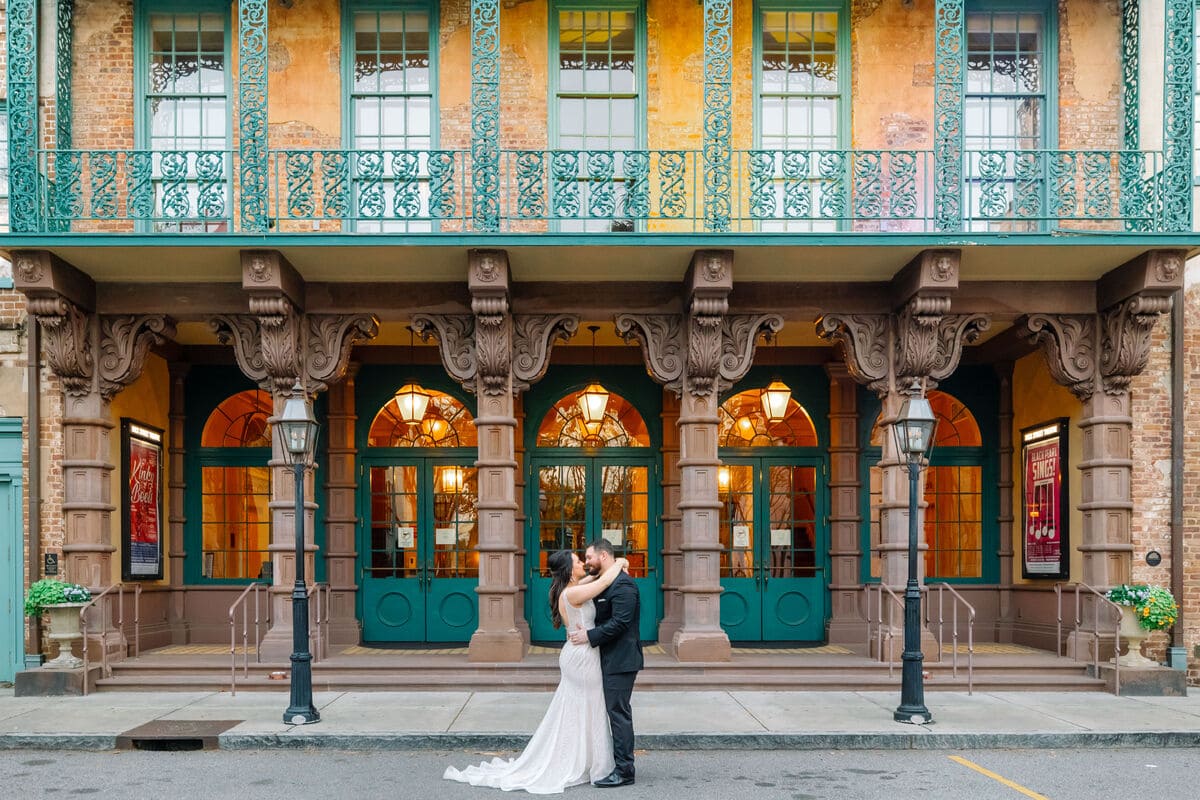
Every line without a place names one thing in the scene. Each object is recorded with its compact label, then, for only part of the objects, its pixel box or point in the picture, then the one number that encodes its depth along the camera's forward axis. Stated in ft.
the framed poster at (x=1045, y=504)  47.21
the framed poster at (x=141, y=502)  47.29
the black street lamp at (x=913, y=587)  34.91
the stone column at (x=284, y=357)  42.75
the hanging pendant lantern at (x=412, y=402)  52.90
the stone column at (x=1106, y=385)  42.78
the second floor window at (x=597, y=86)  44.50
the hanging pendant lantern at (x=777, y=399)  52.80
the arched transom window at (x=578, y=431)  52.75
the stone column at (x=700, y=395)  43.16
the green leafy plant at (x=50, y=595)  40.73
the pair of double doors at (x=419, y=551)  51.75
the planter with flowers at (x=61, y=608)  40.78
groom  28.02
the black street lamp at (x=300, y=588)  34.99
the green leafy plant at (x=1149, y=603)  40.75
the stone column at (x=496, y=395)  43.19
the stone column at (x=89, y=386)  42.52
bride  28.07
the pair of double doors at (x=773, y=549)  52.03
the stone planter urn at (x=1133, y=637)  41.19
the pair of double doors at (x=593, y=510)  52.37
